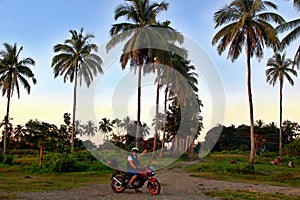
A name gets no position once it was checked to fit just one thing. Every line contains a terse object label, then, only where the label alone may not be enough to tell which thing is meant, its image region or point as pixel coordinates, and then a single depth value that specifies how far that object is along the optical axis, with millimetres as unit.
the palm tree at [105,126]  70806
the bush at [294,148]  40469
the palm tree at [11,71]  36469
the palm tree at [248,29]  23562
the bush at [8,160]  25656
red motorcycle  10258
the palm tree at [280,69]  41312
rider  10587
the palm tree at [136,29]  25938
